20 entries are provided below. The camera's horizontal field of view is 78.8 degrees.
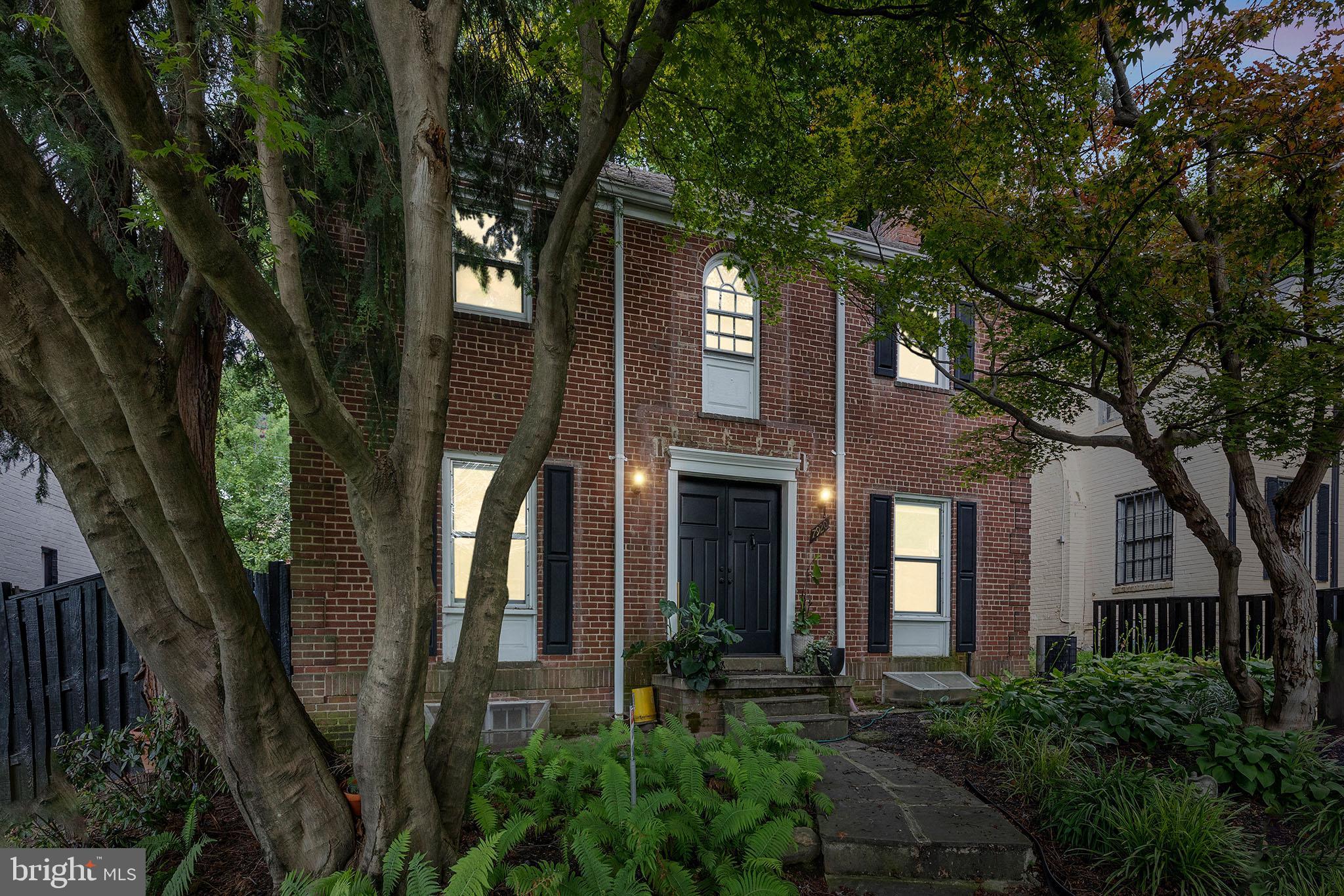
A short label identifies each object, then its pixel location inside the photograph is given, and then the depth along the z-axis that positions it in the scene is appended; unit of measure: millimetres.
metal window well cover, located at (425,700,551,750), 7688
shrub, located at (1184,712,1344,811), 5422
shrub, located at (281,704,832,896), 3445
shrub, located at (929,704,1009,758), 6457
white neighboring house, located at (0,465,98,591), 12461
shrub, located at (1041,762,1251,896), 4504
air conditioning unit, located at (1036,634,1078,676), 9406
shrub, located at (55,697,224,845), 4367
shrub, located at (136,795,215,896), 3518
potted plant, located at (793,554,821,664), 9258
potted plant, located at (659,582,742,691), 8086
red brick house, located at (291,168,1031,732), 8141
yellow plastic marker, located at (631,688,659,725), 7715
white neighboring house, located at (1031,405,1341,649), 12617
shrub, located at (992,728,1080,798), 5547
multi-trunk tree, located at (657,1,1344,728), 5516
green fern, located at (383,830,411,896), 3299
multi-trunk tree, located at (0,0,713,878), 2887
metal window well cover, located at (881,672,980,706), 9688
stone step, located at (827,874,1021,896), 4551
